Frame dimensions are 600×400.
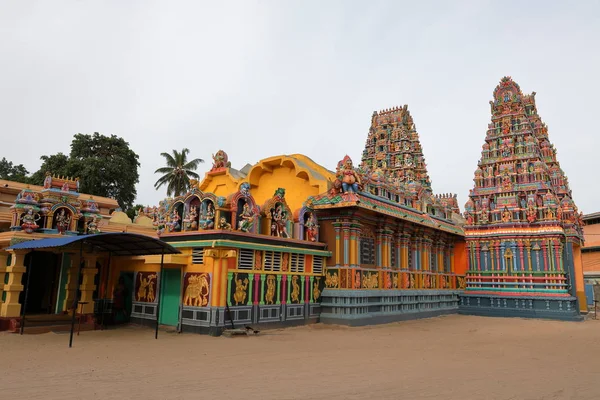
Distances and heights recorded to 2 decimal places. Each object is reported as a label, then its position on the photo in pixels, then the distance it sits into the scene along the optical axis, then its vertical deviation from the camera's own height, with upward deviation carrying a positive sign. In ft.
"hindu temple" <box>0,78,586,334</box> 46.44 +5.27
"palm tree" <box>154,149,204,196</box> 144.46 +34.28
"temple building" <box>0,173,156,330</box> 43.29 +1.89
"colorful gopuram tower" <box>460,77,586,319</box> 82.79 +10.98
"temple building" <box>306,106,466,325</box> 58.18 +7.29
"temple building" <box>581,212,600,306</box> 143.95 +15.05
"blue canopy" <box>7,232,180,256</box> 38.78 +3.16
